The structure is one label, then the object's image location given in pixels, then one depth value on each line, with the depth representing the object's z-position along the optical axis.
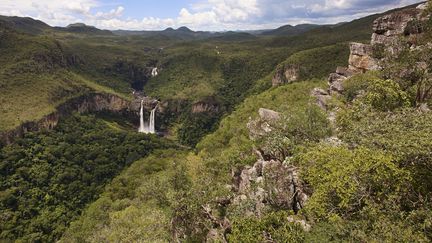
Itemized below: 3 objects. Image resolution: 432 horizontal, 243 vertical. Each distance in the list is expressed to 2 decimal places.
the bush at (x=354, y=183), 23.27
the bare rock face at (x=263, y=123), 48.12
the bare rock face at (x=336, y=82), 66.44
